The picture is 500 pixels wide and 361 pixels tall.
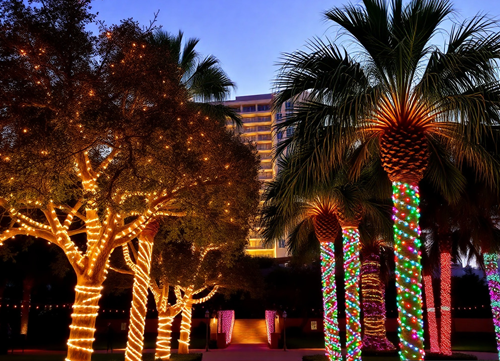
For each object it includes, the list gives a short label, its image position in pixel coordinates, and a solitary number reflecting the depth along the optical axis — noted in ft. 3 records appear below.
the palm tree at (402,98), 24.95
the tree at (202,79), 49.73
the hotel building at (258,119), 322.14
